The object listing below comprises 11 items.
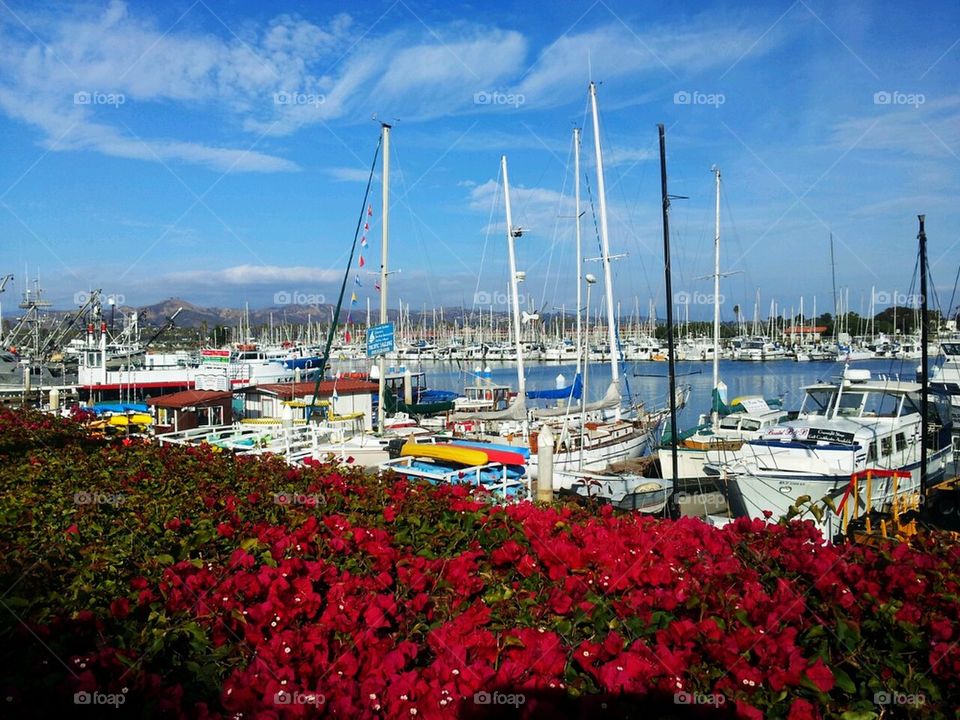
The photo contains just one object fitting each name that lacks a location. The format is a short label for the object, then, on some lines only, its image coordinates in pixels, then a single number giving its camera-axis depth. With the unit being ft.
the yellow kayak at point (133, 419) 64.39
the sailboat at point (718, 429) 60.75
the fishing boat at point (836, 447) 49.06
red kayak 49.83
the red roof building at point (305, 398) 85.10
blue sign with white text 72.43
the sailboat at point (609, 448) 53.67
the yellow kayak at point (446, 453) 48.70
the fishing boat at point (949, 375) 71.26
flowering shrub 10.54
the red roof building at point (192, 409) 79.92
